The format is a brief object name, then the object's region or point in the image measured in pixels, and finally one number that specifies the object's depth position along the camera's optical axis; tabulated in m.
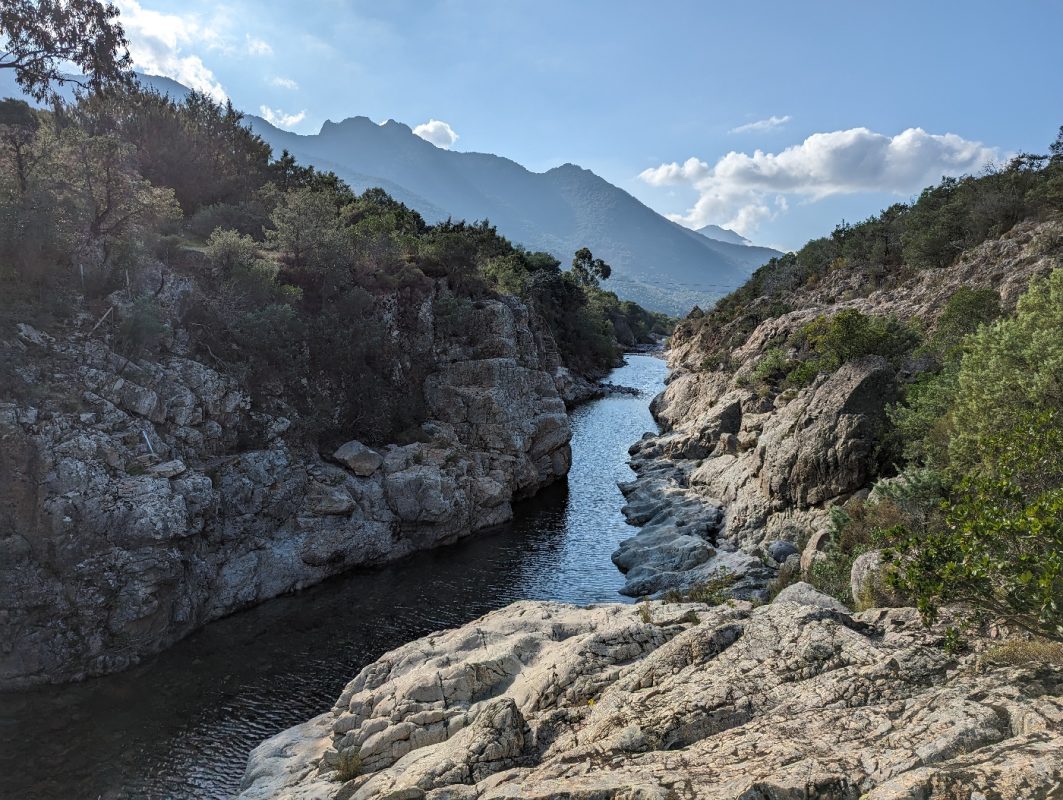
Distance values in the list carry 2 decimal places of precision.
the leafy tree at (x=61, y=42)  27.72
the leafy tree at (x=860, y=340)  40.72
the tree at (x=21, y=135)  34.47
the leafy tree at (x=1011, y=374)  21.30
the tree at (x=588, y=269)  177.00
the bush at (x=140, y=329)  32.62
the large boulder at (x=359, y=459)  40.88
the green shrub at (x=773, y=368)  55.78
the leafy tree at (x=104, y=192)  35.78
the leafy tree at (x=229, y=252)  40.97
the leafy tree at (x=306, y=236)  46.69
